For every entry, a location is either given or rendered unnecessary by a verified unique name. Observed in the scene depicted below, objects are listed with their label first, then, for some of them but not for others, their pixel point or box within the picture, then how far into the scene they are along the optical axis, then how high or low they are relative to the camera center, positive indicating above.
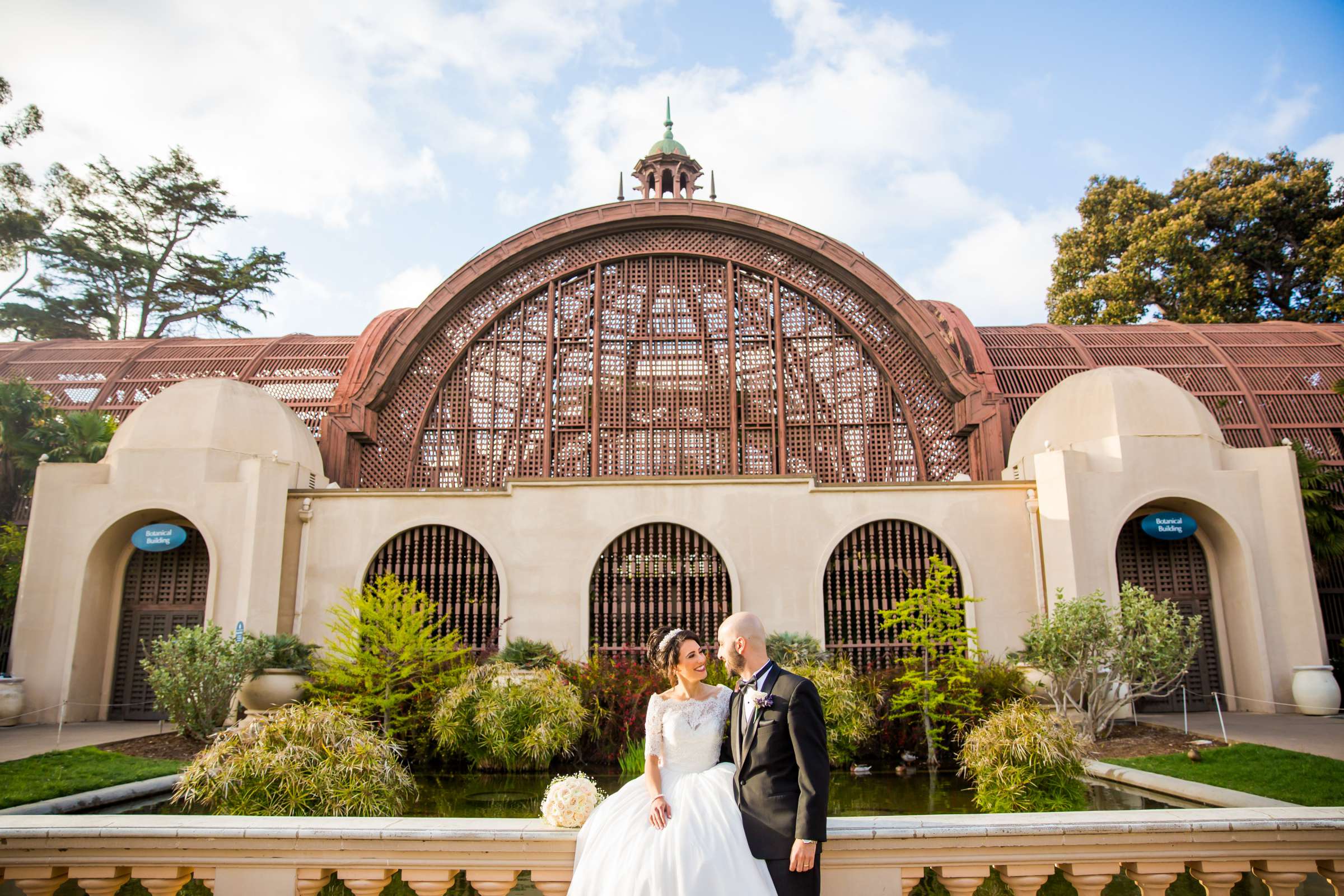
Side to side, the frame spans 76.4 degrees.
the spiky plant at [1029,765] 5.75 -1.00
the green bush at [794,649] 11.07 -0.38
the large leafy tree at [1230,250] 22.17 +9.40
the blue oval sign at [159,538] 12.13 +1.25
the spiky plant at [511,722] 8.66 -1.00
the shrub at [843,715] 8.82 -0.98
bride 3.06 -0.73
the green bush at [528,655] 11.15 -0.41
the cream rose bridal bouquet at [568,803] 3.50 -0.73
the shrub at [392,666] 9.12 -0.44
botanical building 12.17 +2.18
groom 3.04 -0.52
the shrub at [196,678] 9.79 -0.57
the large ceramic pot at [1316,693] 11.26 -1.02
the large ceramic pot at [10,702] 11.32 -0.94
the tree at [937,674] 9.22 -0.61
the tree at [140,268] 24.94 +10.76
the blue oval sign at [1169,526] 11.98 +1.24
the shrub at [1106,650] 9.27 -0.36
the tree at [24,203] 15.39 +10.14
